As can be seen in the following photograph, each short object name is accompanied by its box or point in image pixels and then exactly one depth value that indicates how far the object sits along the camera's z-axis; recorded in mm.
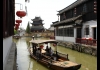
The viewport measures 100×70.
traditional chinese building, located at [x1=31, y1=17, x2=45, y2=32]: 40146
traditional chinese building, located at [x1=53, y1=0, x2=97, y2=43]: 10062
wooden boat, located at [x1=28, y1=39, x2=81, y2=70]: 4717
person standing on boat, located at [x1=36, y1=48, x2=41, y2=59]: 6592
